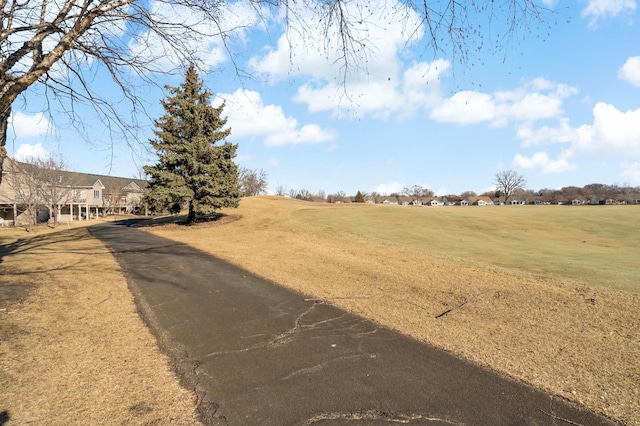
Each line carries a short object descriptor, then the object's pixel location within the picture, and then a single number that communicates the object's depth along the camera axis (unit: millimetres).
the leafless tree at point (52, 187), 35781
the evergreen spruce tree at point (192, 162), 25656
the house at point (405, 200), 138500
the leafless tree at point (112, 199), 64250
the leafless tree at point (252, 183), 82050
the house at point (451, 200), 139125
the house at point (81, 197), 37753
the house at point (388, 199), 141838
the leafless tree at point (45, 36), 4492
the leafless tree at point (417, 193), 147125
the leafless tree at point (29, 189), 32438
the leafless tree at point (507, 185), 108938
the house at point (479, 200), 127812
